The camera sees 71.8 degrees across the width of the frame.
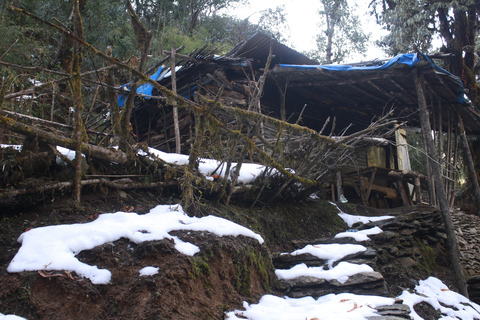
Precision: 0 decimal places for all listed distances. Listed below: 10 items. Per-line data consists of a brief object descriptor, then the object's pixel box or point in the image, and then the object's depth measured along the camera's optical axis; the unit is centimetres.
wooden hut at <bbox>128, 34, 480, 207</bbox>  659
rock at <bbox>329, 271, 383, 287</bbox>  367
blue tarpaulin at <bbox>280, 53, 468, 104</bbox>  585
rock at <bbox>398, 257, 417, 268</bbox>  508
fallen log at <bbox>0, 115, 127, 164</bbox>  307
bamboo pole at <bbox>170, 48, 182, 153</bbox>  593
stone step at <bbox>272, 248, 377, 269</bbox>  416
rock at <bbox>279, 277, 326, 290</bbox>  376
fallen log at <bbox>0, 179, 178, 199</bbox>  306
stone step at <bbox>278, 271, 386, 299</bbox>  365
